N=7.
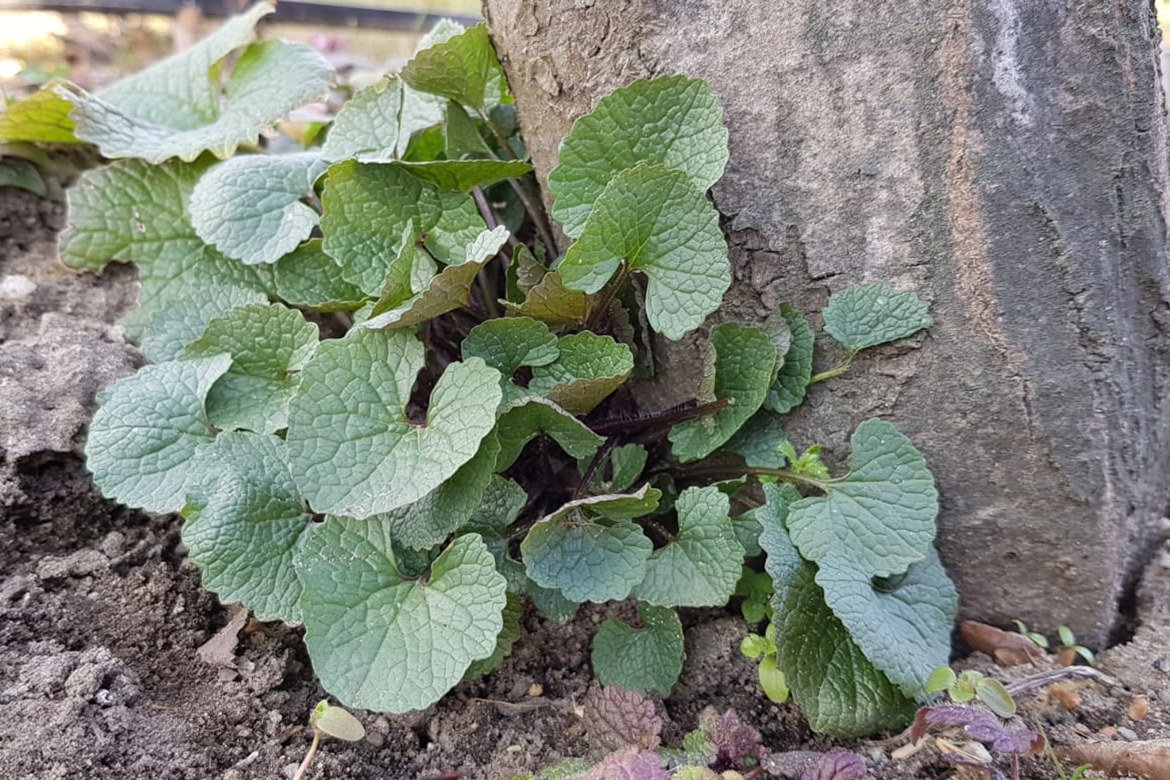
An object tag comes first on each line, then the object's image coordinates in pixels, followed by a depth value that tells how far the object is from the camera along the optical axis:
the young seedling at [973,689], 0.37
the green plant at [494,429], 0.37
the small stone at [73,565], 0.41
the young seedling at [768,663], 0.39
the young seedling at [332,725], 0.37
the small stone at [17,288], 0.50
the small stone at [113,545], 0.42
